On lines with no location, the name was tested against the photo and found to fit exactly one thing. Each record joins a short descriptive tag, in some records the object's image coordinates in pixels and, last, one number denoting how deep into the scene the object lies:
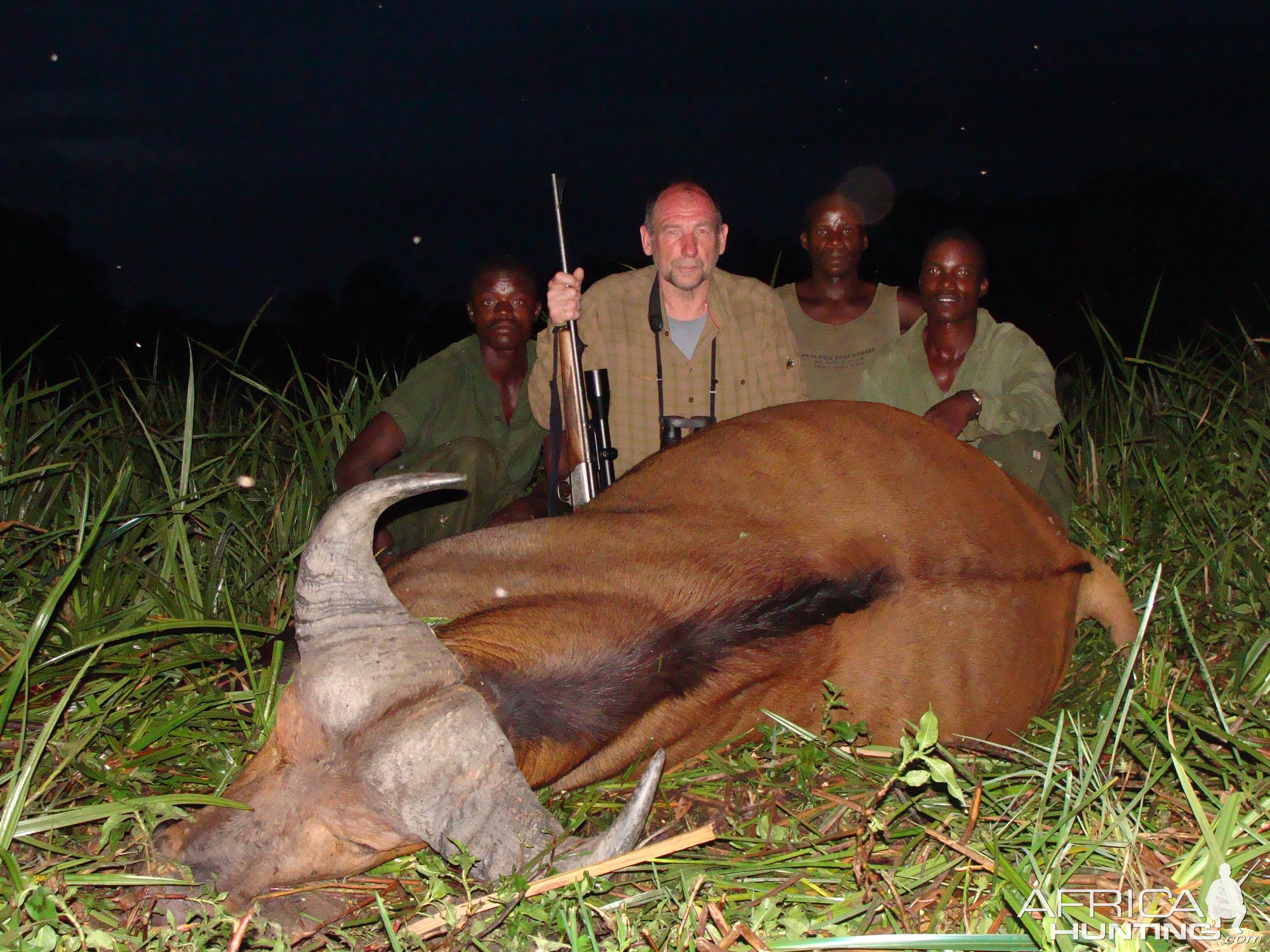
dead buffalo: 2.15
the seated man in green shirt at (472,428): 4.69
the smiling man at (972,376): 4.29
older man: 4.73
